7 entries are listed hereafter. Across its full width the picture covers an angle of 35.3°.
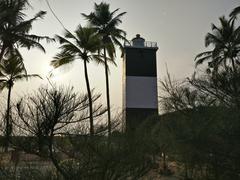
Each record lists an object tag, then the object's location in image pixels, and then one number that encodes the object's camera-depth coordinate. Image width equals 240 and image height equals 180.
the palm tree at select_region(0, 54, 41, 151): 26.79
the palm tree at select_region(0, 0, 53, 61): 20.76
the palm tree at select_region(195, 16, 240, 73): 27.29
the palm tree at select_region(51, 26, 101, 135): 22.62
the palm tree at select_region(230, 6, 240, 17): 22.57
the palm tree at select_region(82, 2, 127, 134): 28.50
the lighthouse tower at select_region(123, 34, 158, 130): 33.31
